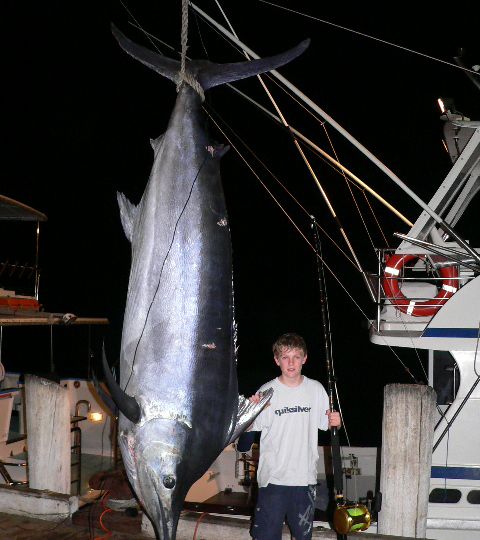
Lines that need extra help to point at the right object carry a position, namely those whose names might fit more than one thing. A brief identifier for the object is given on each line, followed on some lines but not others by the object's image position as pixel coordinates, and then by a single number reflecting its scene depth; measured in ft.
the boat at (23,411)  19.13
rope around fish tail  7.97
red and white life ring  16.29
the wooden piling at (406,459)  11.95
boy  9.55
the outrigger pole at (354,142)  10.88
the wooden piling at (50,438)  13.33
